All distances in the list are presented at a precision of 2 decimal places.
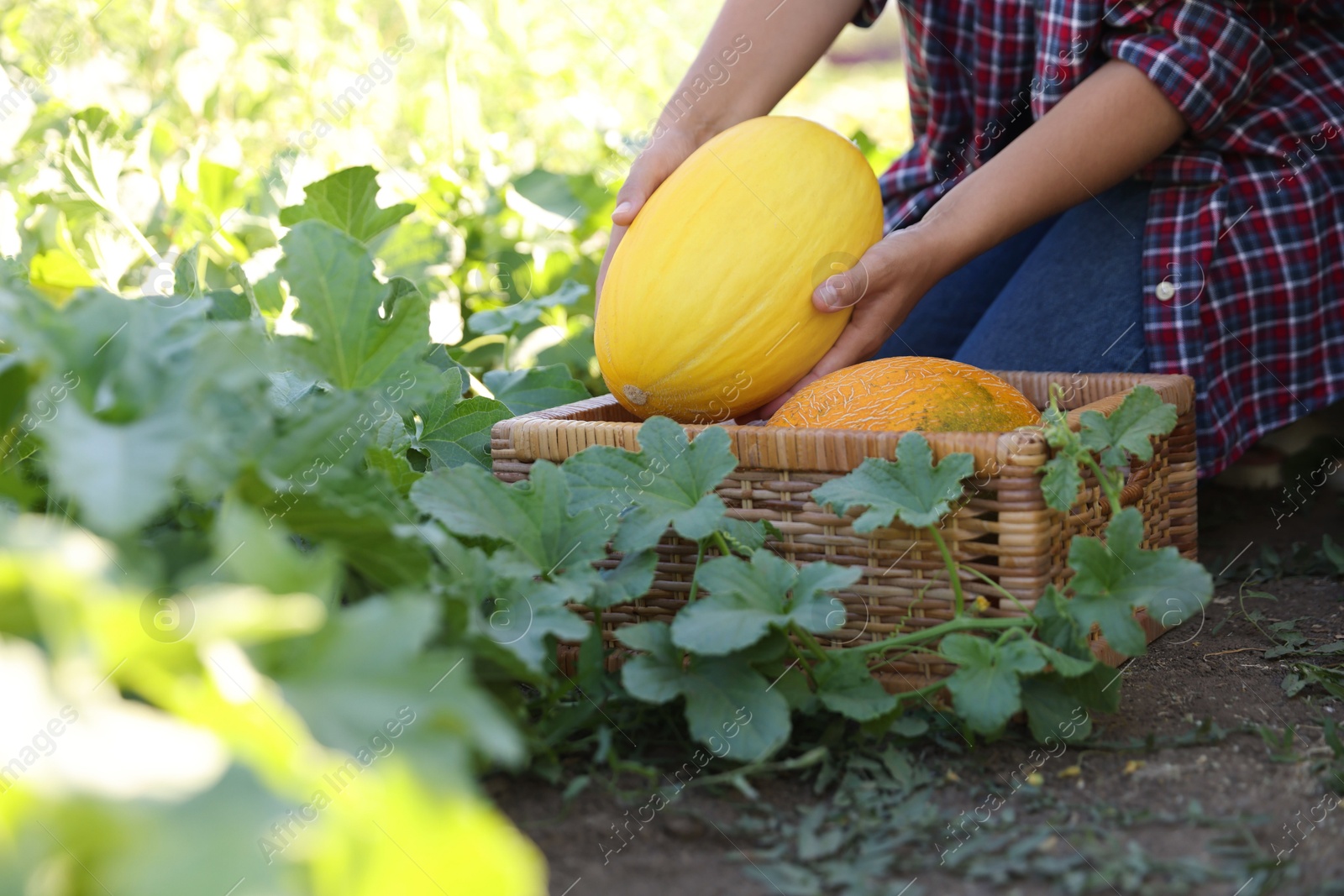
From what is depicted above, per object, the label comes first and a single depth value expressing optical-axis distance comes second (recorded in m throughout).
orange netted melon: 1.99
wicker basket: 1.90
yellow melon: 2.08
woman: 2.14
